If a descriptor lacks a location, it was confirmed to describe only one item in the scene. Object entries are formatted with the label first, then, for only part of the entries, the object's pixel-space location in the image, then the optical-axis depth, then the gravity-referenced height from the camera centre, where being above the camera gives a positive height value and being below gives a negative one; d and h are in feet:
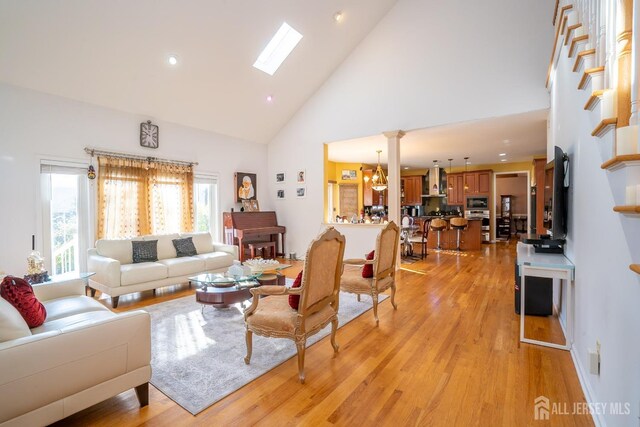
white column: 18.80 +2.28
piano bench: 21.43 -2.76
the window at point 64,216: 14.17 -0.24
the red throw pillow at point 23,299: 6.53 -1.94
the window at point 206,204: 20.86 +0.46
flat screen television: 9.15 +0.44
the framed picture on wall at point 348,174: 33.68 +3.97
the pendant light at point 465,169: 30.83 +4.61
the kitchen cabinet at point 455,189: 33.60 +2.23
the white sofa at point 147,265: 12.57 -2.55
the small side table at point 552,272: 8.45 -1.84
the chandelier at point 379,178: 26.17 +2.93
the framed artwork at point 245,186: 22.79 +1.87
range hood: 35.99 +3.21
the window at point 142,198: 15.98 +0.77
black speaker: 11.17 -3.30
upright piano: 21.09 -1.36
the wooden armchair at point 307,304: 7.18 -2.49
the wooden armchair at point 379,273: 10.80 -2.48
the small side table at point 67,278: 9.61 -2.31
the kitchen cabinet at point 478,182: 32.12 +2.87
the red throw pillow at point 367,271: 11.18 -2.30
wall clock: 17.34 +4.48
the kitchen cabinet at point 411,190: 37.06 +2.37
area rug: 6.90 -4.05
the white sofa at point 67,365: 4.78 -2.73
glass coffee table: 10.65 -2.94
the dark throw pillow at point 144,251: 14.56 -1.96
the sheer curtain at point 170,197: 17.98 +0.83
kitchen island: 27.66 -2.73
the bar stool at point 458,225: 26.84 -1.48
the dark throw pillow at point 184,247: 16.19 -1.97
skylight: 17.85 +9.90
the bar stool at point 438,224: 26.78 -1.37
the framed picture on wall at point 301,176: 23.11 +2.59
